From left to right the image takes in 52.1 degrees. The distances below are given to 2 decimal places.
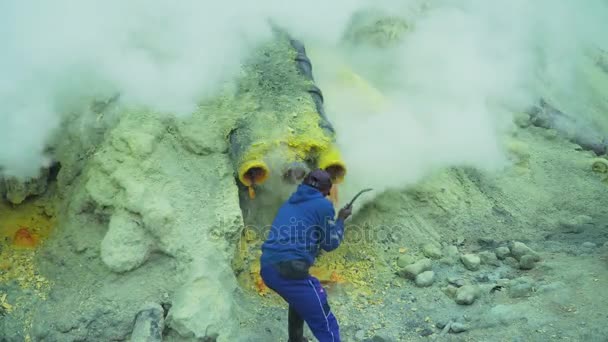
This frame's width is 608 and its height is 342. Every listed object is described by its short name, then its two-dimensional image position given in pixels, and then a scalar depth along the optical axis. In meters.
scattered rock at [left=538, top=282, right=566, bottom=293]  4.17
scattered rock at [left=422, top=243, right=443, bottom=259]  4.88
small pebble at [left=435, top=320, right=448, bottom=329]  4.06
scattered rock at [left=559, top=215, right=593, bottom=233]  5.42
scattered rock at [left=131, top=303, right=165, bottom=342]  3.60
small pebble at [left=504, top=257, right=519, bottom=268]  4.78
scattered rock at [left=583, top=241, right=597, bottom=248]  4.96
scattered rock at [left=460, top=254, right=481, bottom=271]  4.75
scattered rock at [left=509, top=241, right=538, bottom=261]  4.85
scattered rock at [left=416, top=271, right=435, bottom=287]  4.51
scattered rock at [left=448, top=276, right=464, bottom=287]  4.48
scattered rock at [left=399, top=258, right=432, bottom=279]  4.59
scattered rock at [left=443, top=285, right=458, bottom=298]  4.38
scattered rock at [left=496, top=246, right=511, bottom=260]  4.90
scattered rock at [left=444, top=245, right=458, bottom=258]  4.91
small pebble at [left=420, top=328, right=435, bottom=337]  4.02
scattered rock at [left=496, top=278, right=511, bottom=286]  4.41
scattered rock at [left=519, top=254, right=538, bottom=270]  4.67
